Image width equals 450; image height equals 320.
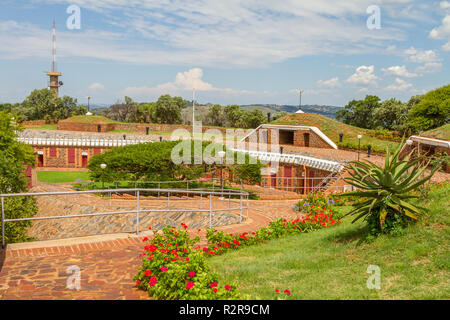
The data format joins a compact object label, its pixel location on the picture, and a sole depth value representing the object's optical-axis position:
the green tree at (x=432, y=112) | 41.03
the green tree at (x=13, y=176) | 15.18
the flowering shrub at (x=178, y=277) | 4.75
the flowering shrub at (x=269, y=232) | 7.97
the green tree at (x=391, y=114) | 56.12
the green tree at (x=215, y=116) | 69.81
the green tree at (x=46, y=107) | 70.88
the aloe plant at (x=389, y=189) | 6.49
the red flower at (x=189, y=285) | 4.76
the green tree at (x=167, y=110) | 68.00
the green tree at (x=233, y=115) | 68.56
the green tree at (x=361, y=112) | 66.00
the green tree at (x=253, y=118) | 65.75
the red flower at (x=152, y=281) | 5.11
